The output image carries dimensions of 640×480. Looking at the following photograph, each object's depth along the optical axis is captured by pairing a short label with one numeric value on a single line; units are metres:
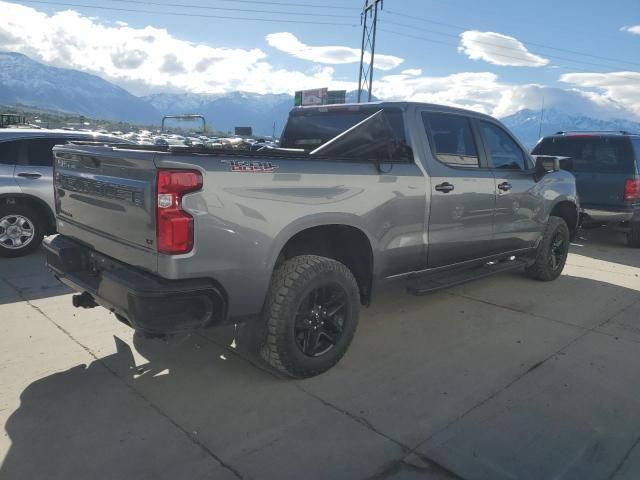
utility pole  35.56
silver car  6.26
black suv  8.23
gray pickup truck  2.66
